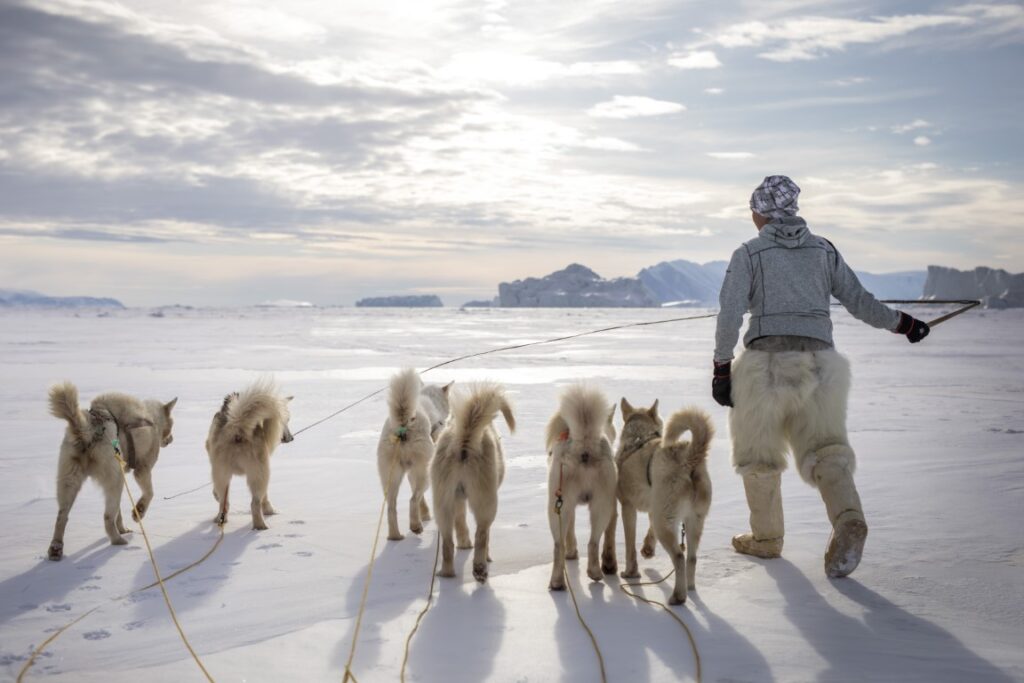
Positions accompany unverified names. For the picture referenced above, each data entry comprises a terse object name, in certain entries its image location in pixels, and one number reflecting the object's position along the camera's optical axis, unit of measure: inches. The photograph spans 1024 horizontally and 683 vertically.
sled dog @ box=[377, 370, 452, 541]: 220.7
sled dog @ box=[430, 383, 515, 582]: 184.5
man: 184.7
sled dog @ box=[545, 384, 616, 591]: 177.8
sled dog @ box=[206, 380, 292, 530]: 229.5
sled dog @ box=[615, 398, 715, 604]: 169.6
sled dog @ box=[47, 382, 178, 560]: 204.7
